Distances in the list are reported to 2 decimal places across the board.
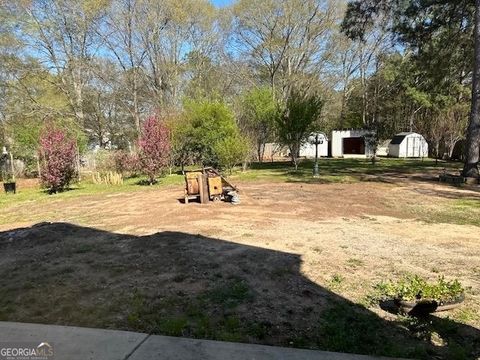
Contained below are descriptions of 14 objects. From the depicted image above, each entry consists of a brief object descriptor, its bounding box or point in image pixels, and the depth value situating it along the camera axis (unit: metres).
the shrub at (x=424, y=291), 3.47
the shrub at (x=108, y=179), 16.16
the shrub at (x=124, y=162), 19.33
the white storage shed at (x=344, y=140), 32.69
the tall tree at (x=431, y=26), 15.18
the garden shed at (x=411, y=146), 28.58
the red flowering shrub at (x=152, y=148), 14.86
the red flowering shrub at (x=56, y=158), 13.69
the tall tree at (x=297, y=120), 19.92
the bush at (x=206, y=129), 19.62
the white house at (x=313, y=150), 30.94
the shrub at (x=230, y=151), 17.55
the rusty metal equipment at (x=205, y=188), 9.67
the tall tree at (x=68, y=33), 23.47
